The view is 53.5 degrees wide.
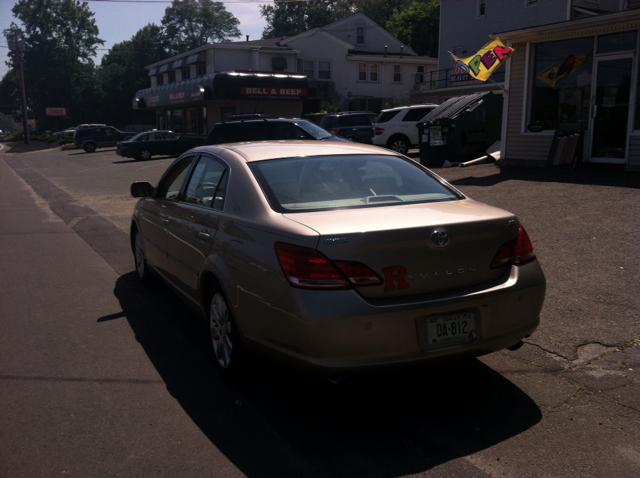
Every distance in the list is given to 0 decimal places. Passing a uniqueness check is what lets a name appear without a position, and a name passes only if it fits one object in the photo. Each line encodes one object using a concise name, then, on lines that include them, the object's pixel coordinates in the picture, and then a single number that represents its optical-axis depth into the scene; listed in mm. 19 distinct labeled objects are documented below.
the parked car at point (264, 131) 15047
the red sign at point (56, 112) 74062
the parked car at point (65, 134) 56912
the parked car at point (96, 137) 43406
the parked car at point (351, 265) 3553
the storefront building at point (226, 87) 37656
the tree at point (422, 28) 56750
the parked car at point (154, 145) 32594
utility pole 57188
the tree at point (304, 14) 80188
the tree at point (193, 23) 87000
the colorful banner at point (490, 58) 14570
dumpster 16766
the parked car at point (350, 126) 24516
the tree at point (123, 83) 73312
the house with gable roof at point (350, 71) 44906
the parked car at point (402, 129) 21578
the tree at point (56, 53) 78000
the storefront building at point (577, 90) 12859
